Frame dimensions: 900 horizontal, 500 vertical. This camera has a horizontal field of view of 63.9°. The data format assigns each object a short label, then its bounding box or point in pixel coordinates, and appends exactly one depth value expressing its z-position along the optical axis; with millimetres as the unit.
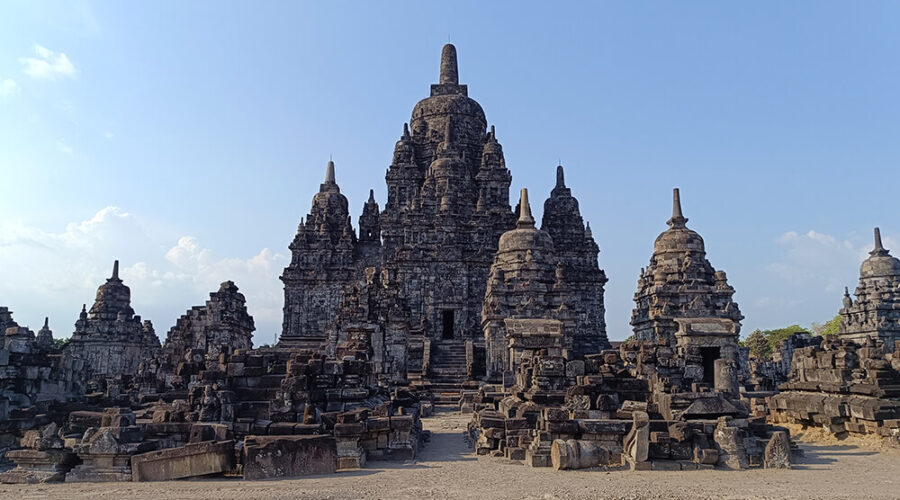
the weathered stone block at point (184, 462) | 10031
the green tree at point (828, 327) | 60531
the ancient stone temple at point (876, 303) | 35125
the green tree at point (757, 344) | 59188
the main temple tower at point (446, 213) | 36875
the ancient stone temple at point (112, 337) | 38344
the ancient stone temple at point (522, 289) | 27188
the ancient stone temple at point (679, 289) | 27156
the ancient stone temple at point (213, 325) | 26375
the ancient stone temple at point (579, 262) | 40062
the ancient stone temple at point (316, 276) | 41438
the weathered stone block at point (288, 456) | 10164
